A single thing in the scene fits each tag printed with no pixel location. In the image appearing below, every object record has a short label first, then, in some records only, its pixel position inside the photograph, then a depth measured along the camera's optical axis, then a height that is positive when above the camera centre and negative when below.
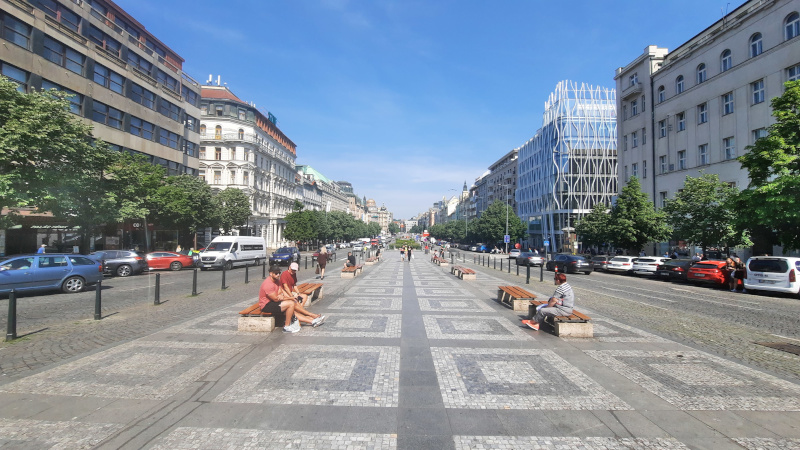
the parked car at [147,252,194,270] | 25.78 -1.90
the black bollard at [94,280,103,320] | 9.38 -1.82
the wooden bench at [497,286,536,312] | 10.95 -1.71
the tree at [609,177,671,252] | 31.73 +1.74
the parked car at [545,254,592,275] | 28.64 -1.77
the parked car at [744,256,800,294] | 16.02 -1.28
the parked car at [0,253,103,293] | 12.53 -1.47
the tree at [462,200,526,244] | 71.14 +2.83
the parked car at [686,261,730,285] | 20.22 -1.59
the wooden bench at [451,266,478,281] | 20.00 -1.88
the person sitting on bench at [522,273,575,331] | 8.20 -1.32
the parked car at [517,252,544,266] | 34.80 -1.70
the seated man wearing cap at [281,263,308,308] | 8.46 -1.10
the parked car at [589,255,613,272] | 31.58 -1.75
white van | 26.41 -1.33
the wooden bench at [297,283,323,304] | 11.38 -1.67
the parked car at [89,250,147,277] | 21.08 -1.66
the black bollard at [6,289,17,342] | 7.38 -1.72
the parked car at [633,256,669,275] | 26.94 -1.63
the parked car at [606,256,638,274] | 29.48 -1.75
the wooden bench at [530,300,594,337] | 7.98 -1.79
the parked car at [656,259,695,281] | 23.36 -1.67
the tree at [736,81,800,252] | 17.61 +3.35
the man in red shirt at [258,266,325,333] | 8.16 -1.44
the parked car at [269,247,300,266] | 31.42 -1.64
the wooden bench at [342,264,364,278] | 20.48 -1.92
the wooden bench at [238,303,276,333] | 8.12 -1.86
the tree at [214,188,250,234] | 43.47 +3.08
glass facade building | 66.75 +14.86
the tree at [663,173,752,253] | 25.56 +1.98
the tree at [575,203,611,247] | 35.50 +1.37
